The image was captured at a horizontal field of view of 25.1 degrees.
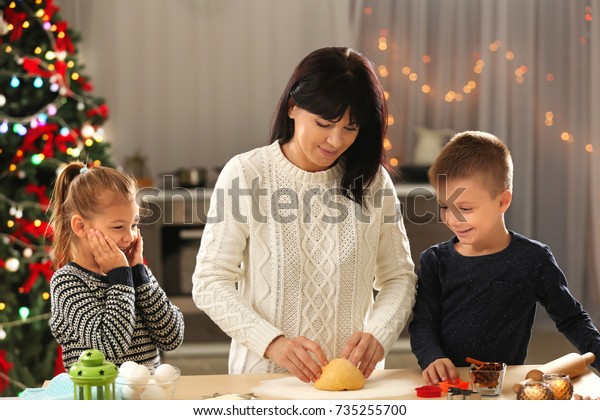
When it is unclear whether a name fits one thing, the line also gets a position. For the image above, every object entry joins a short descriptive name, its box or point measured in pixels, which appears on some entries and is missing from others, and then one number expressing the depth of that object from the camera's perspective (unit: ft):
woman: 8.77
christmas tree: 15.25
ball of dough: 8.20
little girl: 8.64
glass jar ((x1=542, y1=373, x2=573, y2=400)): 7.83
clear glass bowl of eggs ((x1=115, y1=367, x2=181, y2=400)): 7.61
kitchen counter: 8.15
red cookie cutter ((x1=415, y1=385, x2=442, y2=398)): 8.12
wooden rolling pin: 8.47
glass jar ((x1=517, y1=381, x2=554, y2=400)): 7.78
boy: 9.06
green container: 7.51
